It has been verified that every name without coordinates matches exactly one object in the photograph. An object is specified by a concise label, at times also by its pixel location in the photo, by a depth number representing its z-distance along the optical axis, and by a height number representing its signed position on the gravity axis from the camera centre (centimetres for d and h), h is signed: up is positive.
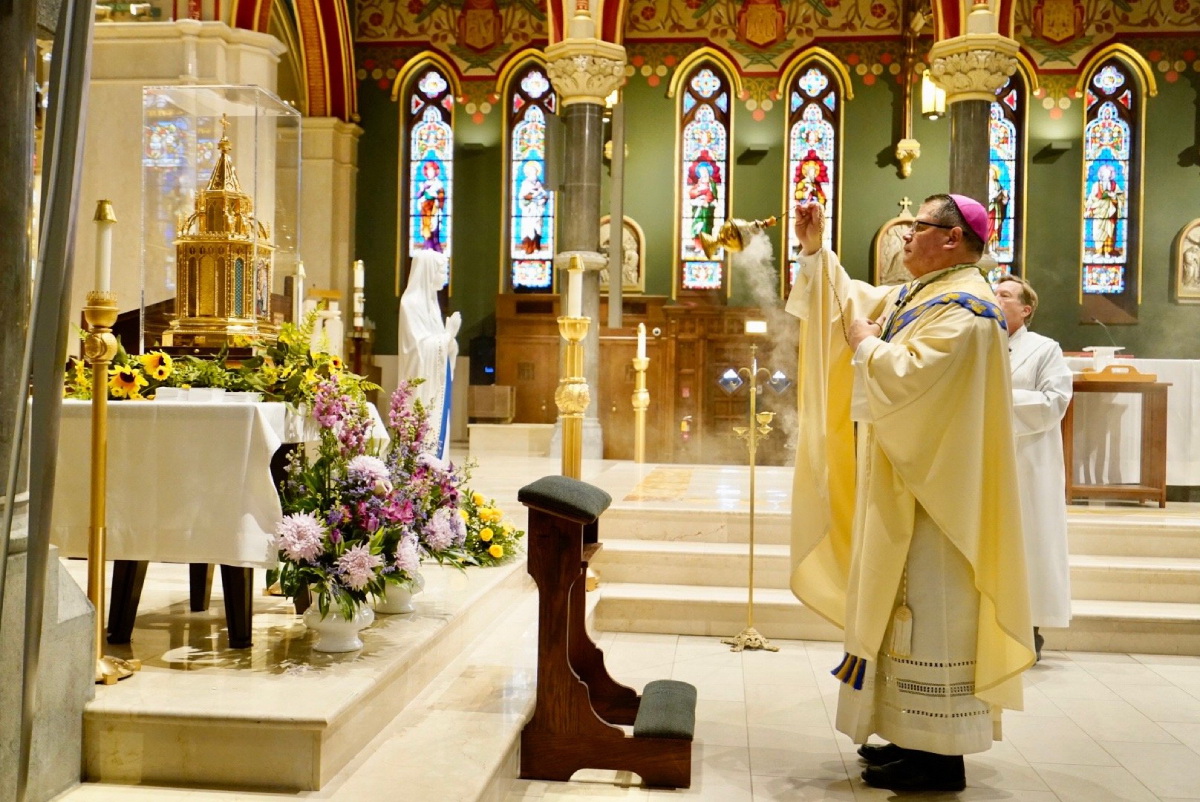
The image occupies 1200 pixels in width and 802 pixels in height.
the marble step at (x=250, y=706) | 284 -86
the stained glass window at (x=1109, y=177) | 1464 +303
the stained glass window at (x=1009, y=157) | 1477 +334
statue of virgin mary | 735 +36
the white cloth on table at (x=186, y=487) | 335 -30
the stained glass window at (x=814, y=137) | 1497 +363
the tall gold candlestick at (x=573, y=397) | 541 -1
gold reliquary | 413 +47
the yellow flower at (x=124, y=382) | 349 +3
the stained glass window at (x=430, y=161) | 1545 +333
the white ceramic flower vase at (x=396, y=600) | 408 -79
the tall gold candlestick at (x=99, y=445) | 303 -16
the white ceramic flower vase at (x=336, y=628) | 342 -75
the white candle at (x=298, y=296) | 556 +52
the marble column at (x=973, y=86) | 1069 +314
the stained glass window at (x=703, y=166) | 1502 +321
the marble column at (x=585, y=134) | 1091 +269
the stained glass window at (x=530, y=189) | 1530 +291
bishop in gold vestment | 333 -42
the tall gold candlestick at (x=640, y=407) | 1052 -12
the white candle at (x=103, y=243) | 305 +42
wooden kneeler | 338 -100
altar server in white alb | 474 -28
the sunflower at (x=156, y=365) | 359 +8
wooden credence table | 739 -30
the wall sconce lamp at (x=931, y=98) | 1325 +369
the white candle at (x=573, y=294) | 549 +52
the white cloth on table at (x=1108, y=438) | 761 -27
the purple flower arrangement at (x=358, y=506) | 331 -37
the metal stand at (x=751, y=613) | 549 -111
